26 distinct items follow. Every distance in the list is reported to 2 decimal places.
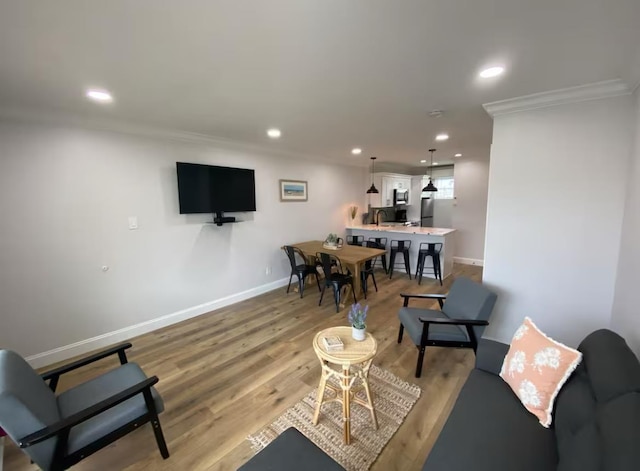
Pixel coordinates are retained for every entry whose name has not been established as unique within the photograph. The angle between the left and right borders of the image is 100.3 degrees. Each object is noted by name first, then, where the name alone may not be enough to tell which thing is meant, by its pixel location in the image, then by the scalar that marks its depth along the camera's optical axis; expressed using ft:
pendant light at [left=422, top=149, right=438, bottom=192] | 18.45
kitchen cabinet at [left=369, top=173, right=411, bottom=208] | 23.16
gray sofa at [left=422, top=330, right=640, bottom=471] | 3.25
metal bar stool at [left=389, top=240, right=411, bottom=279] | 18.07
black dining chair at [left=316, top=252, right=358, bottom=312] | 13.08
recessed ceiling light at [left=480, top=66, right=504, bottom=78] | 6.14
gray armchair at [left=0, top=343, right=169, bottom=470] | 4.17
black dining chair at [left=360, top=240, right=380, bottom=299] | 14.92
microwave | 24.52
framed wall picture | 16.19
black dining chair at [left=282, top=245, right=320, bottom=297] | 14.83
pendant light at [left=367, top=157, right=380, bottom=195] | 20.98
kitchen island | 17.48
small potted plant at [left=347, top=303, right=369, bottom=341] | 6.84
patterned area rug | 5.68
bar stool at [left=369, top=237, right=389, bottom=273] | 19.48
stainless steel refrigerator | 25.75
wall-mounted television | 11.71
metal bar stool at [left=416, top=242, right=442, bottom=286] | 16.76
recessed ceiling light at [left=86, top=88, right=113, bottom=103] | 7.13
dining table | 13.84
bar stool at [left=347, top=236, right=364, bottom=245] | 20.70
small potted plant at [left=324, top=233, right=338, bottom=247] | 16.31
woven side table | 5.98
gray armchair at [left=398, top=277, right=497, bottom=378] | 7.61
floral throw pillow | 4.73
